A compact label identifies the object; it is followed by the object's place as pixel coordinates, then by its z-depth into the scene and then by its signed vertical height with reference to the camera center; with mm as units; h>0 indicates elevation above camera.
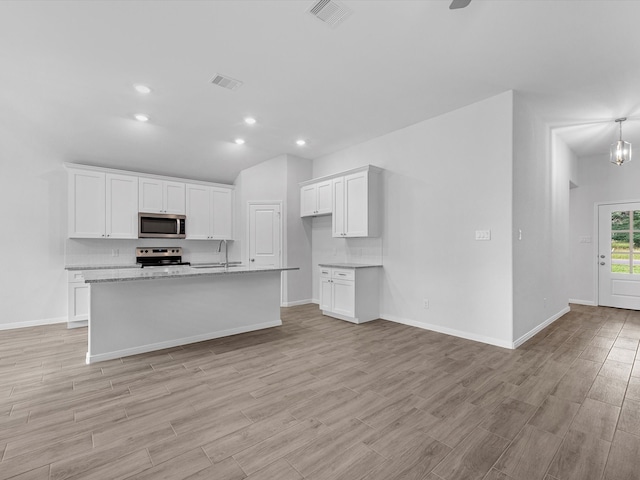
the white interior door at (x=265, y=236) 6164 +79
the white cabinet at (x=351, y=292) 4715 -828
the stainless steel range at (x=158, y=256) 5586 -301
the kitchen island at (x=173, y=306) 3260 -808
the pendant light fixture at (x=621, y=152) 4051 +1149
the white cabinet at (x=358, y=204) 4887 +583
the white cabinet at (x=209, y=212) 6027 +564
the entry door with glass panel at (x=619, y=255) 5539 -305
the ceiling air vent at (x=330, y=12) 2287 +1746
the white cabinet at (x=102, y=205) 4883 +594
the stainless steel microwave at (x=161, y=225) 5406 +273
